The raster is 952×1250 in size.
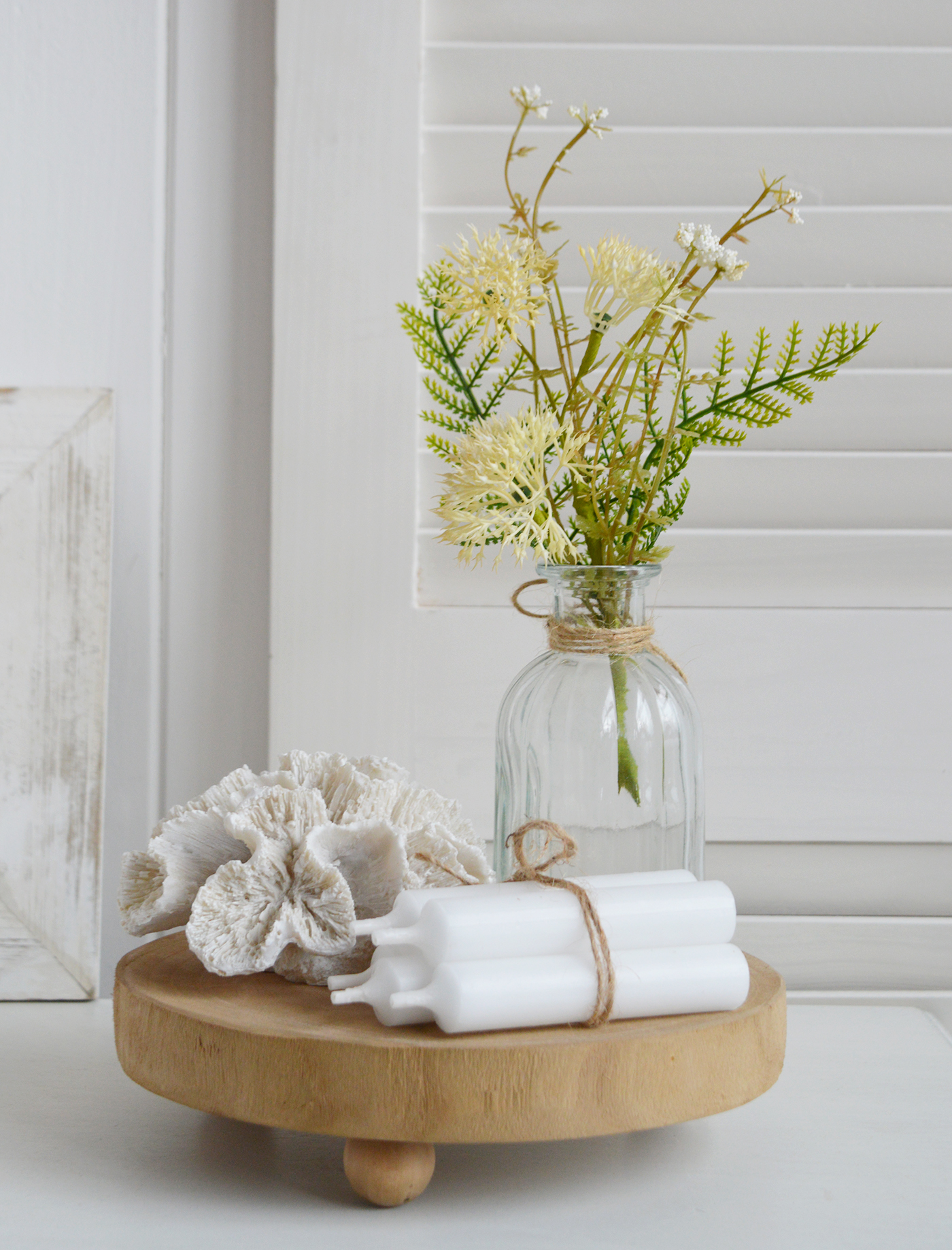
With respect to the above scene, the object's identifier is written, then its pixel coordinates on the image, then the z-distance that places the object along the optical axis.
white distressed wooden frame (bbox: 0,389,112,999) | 0.78
